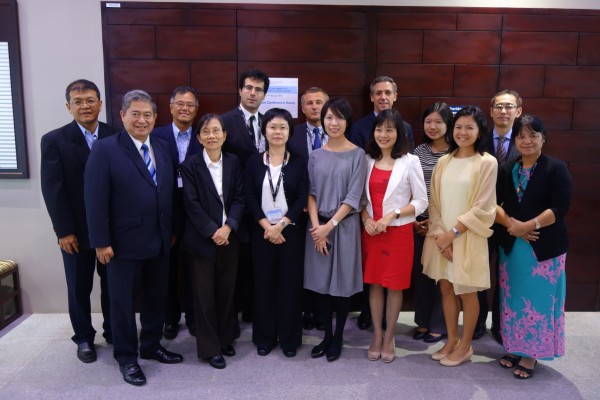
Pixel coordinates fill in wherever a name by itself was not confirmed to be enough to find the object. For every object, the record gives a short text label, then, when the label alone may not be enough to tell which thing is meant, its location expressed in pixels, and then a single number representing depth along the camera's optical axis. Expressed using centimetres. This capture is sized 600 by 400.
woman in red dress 279
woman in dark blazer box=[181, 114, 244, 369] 277
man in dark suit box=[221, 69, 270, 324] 315
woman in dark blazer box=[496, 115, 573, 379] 269
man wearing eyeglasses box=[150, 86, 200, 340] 320
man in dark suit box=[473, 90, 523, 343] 319
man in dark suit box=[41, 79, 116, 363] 281
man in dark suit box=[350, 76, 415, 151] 334
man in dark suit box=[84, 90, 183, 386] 254
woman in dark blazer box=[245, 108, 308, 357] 284
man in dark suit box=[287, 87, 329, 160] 329
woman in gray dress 282
